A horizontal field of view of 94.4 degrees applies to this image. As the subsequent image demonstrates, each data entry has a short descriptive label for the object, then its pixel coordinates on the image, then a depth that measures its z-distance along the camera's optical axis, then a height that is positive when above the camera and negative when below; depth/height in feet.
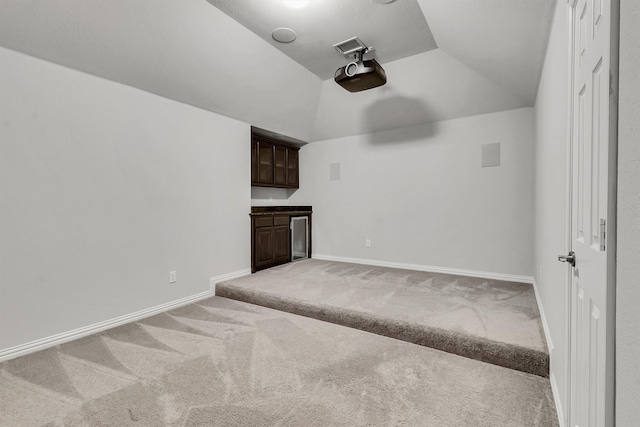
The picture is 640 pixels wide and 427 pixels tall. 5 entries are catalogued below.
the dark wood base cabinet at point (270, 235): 14.52 -1.36
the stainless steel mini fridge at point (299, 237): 17.11 -1.71
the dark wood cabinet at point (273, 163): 15.29 +2.59
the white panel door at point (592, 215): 2.37 -0.09
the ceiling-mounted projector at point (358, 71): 10.19 +4.79
